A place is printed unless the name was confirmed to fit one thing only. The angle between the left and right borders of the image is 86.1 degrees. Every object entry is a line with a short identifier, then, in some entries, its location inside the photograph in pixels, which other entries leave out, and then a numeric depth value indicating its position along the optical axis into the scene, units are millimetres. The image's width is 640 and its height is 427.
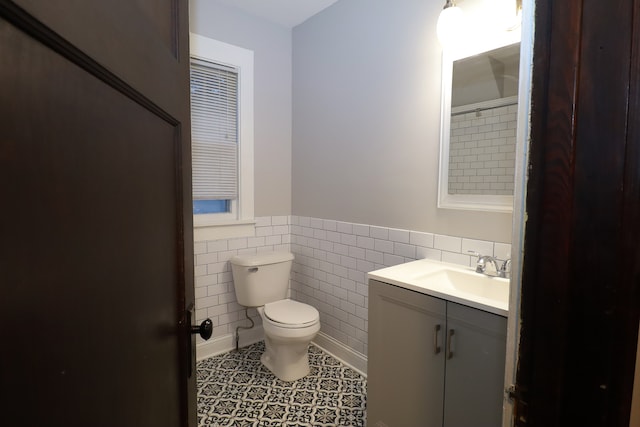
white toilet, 2227
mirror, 1614
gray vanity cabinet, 1299
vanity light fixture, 1666
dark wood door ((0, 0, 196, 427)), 311
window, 2484
